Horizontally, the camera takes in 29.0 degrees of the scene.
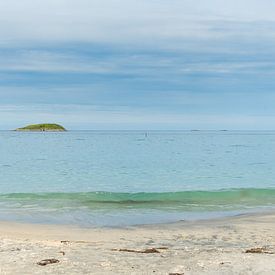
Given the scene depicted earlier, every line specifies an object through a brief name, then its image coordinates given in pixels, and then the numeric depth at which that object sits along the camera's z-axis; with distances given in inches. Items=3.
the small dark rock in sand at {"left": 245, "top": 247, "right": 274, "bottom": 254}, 450.6
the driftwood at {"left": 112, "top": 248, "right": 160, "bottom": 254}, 454.6
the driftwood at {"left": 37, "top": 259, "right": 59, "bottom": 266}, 394.9
